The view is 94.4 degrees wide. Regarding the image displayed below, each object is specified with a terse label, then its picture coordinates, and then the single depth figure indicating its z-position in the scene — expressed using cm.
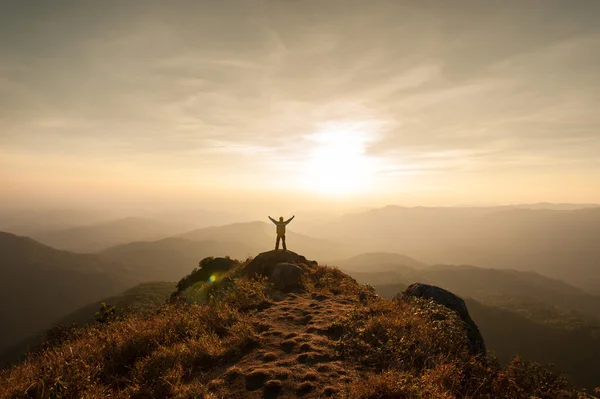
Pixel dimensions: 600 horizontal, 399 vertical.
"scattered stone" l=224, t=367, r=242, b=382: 692
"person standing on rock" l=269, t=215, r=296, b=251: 2176
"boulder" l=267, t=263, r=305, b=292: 1609
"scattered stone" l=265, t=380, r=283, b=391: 659
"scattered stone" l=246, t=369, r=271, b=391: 670
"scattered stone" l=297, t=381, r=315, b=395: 648
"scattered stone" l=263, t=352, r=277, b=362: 793
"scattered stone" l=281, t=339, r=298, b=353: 862
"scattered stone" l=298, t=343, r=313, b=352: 844
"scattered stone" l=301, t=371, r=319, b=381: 687
